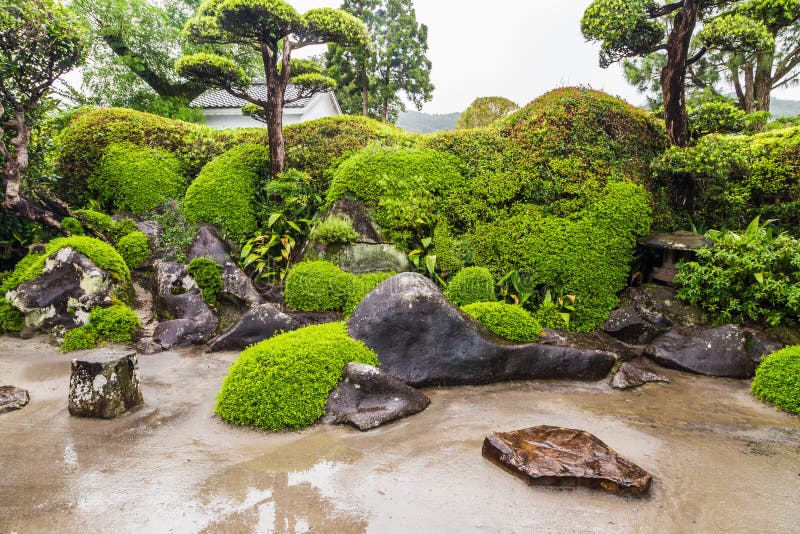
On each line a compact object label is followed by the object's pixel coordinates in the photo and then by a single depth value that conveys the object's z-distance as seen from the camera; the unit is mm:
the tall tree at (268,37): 9195
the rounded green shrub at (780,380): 5758
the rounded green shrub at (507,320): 7117
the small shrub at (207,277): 8898
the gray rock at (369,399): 5305
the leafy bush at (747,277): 7137
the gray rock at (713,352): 6934
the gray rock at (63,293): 7840
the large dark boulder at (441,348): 6508
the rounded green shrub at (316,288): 8398
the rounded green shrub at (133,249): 10008
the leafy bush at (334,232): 9195
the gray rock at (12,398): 5422
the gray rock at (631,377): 6551
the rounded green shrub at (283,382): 5191
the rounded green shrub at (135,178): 11289
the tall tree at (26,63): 8227
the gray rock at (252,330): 7766
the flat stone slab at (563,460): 4004
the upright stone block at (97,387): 5266
